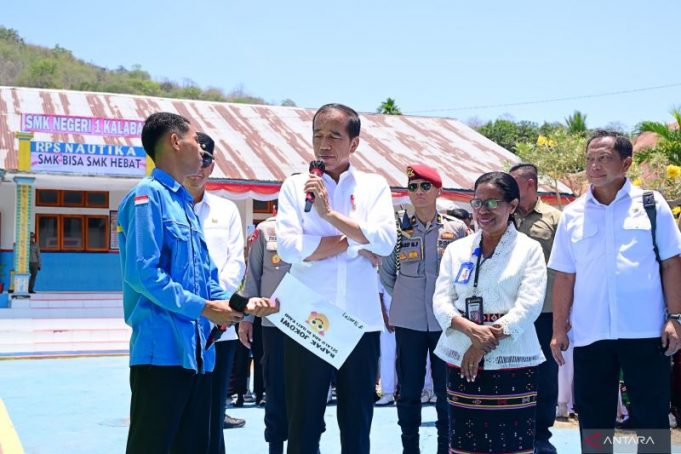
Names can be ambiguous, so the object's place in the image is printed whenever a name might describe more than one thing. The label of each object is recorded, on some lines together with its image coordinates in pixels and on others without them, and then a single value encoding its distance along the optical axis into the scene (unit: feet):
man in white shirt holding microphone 11.85
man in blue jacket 9.99
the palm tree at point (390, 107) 135.44
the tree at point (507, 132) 150.92
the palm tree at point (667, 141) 61.31
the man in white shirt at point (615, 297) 13.46
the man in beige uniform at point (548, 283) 17.99
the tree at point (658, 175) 49.60
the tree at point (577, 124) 102.47
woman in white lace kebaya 13.08
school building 60.29
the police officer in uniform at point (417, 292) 16.30
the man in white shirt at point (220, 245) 14.85
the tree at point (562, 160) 76.07
